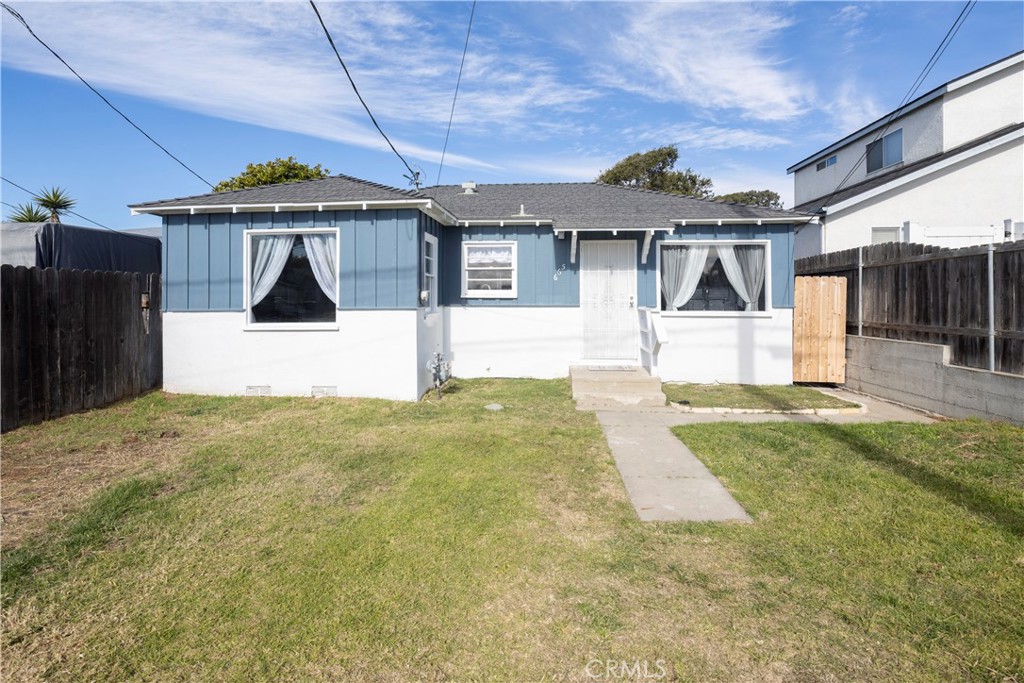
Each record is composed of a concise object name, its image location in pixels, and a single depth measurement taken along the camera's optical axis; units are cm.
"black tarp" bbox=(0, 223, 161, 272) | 962
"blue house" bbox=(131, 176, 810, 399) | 865
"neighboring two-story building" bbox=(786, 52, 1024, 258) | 1249
